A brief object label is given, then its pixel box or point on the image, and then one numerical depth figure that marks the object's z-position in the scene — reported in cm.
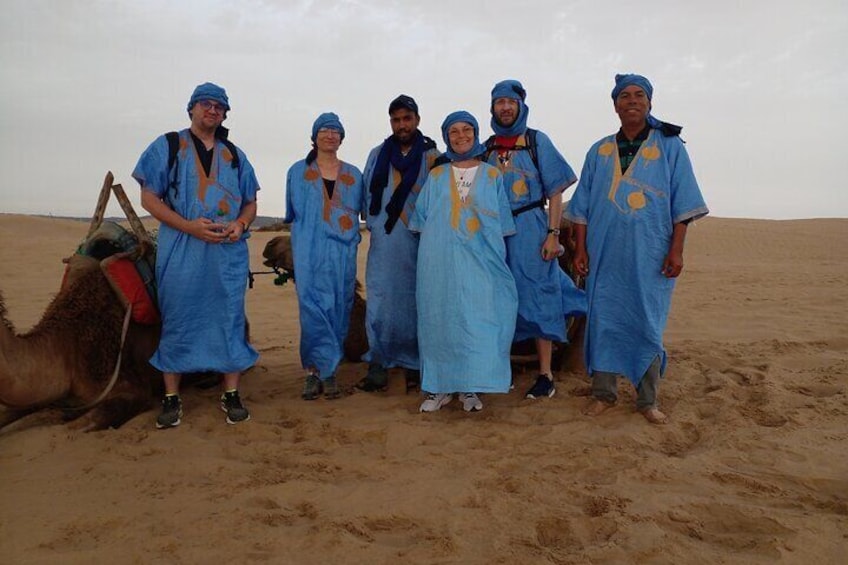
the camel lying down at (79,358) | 359
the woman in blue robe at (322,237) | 484
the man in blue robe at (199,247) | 411
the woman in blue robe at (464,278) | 429
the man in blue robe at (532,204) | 458
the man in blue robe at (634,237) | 413
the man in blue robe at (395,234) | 482
